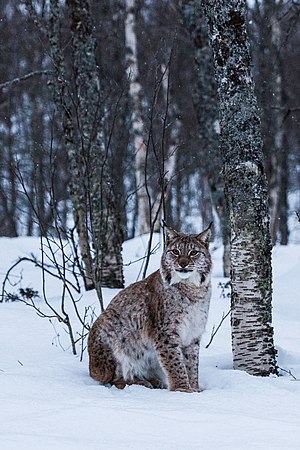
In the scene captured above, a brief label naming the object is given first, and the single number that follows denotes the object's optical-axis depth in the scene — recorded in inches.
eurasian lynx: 395.9
